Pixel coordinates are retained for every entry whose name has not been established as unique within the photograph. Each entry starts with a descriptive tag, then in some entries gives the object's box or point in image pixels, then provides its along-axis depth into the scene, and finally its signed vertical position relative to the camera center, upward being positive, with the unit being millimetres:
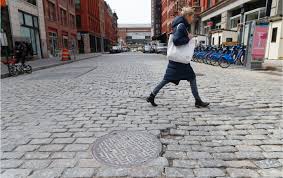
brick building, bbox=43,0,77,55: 28641 +3044
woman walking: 4445 -370
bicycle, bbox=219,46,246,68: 13260 -677
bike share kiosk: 11742 +133
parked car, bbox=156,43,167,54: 38328 -481
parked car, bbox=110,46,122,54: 58031 -988
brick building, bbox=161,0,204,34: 34441 +7462
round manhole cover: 2768 -1311
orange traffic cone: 22344 -860
